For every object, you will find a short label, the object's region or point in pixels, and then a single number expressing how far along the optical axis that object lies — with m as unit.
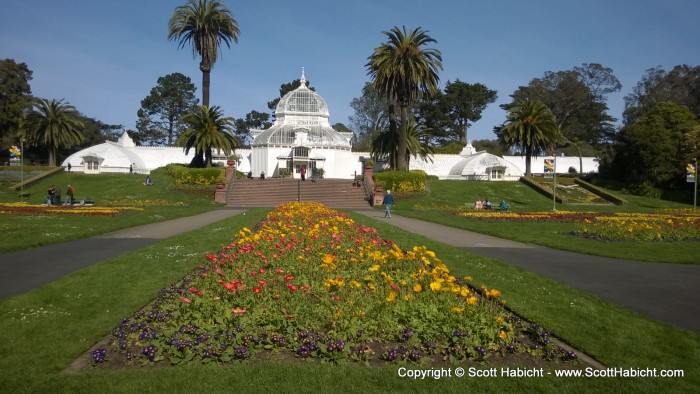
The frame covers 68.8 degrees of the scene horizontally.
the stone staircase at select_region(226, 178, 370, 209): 35.75
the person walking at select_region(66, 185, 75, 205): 29.52
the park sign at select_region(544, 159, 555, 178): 32.12
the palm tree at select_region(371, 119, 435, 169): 45.44
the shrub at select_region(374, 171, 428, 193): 38.19
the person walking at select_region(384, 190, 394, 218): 26.12
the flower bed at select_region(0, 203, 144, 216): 22.50
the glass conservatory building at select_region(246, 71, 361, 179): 51.34
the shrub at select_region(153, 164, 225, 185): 38.00
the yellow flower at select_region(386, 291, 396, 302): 6.18
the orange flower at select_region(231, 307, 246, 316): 5.88
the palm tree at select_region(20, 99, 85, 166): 51.09
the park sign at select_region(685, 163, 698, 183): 32.81
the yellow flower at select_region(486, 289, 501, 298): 6.36
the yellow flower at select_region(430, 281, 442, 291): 6.45
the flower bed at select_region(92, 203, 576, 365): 5.30
